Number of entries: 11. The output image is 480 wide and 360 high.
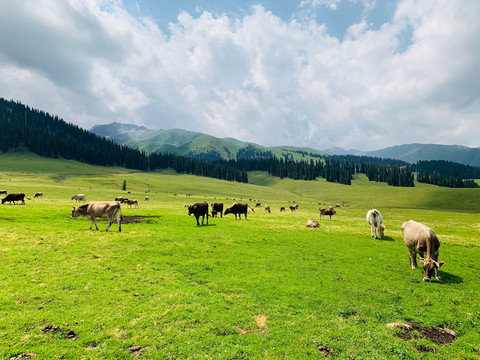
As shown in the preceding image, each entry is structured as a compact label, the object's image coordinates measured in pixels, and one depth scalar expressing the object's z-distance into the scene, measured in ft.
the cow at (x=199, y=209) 96.99
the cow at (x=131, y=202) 178.58
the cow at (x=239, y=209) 130.93
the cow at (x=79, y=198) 202.47
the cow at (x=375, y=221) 87.92
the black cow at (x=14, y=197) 148.60
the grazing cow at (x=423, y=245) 48.44
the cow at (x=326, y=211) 149.71
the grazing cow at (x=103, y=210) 79.46
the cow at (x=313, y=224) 110.63
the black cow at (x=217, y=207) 128.18
